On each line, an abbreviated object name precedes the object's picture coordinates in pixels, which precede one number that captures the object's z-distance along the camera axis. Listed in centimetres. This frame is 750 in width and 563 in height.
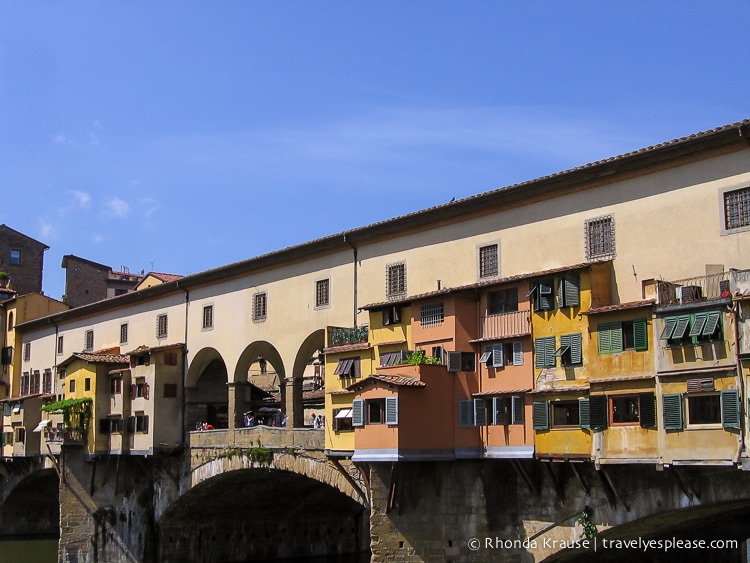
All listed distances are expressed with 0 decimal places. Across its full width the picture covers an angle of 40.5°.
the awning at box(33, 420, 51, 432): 4984
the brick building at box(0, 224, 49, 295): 7812
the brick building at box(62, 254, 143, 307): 7719
